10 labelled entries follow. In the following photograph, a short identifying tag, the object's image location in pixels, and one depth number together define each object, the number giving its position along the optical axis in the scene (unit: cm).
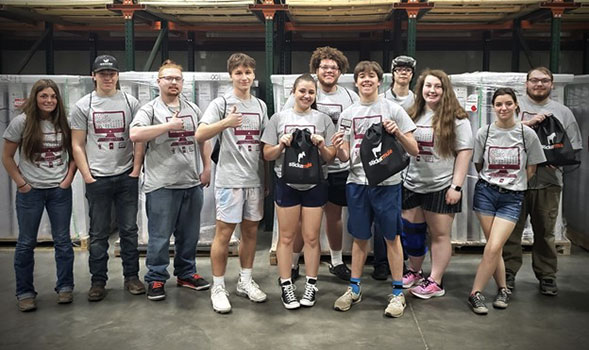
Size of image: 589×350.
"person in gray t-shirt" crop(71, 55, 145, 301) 482
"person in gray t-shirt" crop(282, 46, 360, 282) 518
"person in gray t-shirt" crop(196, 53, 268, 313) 459
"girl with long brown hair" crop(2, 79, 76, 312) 462
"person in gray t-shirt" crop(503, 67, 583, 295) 509
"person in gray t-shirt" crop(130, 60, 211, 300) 475
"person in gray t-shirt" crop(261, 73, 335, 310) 458
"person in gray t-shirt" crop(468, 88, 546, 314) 456
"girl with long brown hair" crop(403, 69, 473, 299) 468
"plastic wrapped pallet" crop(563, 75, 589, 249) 669
